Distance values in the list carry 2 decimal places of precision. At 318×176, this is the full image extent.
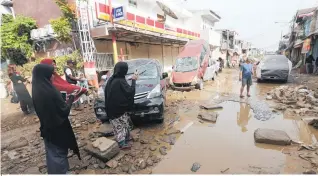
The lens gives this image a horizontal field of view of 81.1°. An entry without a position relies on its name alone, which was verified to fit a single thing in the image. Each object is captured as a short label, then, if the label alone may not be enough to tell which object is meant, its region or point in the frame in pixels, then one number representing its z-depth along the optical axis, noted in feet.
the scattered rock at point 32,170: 10.79
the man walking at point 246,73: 24.99
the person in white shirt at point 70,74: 19.83
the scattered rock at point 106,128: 15.11
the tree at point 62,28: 30.19
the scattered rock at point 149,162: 11.03
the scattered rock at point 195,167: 10.38
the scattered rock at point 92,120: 18.39
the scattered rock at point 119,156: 11.39
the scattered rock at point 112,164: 10.79
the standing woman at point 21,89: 20.44
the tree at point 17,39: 37.35
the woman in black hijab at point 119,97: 11.35
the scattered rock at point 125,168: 10.55
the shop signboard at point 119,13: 29.28
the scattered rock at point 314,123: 15.47
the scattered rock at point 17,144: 13.98
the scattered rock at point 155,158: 11.43
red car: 33.01
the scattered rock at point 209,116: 17.98
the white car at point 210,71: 40.57
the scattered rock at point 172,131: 15.32
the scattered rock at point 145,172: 10.38
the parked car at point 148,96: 15.37
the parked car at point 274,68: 35.73
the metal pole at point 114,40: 30.63
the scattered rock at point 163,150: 12.31
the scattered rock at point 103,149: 11.06
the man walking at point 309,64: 51.47
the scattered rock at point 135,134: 14.10
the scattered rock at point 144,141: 13.70
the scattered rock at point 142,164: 10.79
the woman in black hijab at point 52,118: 7.84
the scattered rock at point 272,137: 12.72
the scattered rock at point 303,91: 24.56
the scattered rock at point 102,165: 10.85
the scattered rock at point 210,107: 21.57
